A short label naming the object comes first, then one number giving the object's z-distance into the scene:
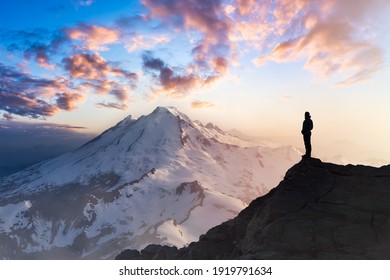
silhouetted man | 26.36
